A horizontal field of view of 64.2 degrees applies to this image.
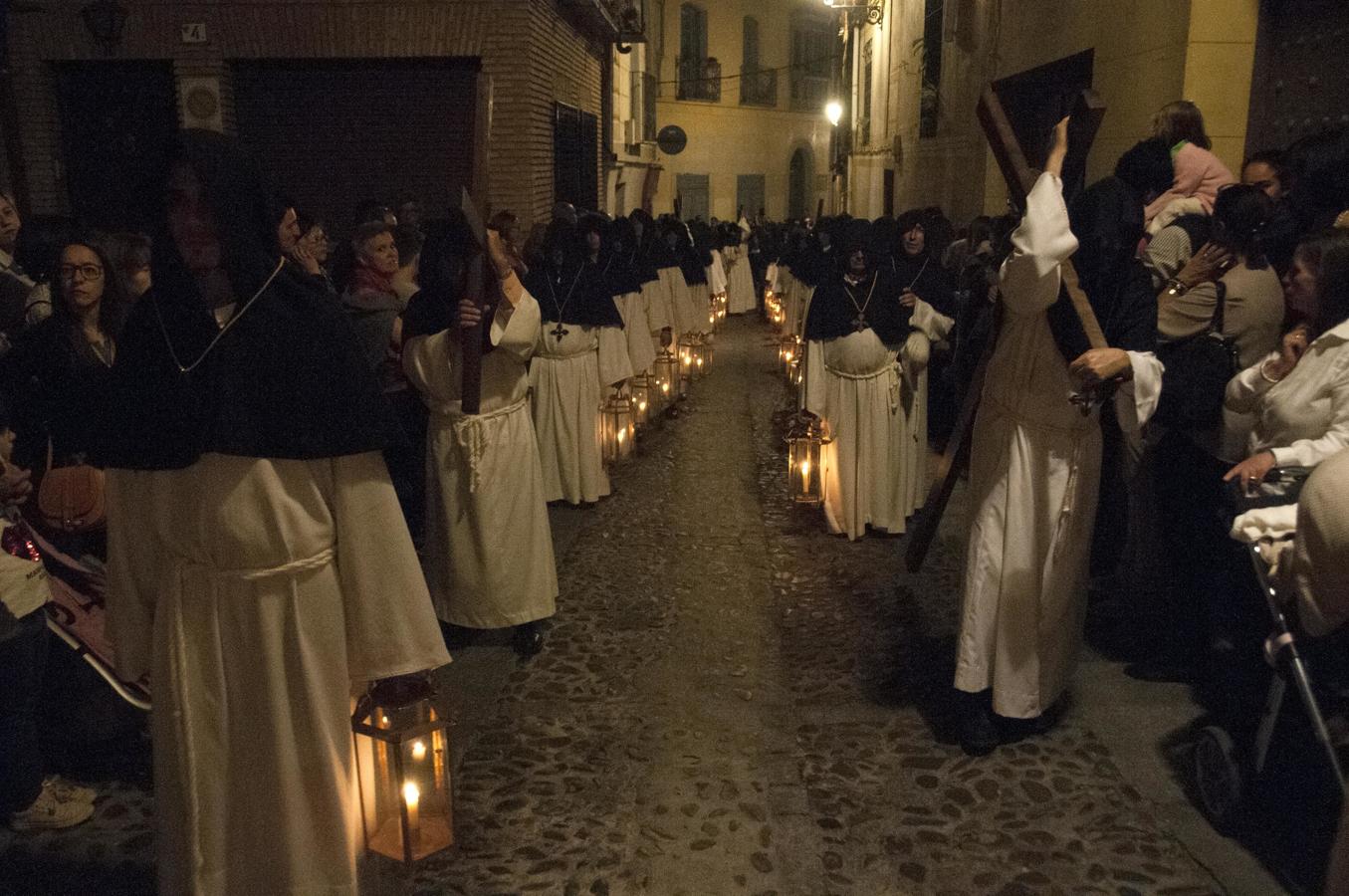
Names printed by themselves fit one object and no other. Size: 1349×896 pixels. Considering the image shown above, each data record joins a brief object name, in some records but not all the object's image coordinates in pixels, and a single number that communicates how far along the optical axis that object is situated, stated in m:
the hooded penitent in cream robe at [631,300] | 9.68
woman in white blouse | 3.77
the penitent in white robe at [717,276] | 18.91
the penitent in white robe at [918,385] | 7.13
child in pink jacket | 5.93
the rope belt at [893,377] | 7.20
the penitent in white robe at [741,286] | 21.64
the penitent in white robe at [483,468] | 4.98
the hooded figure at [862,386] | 7.10
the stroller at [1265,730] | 3.19
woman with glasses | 4.21
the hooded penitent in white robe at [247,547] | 2.74
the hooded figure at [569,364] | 7.70
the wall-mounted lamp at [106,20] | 10.49
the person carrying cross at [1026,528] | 4.21
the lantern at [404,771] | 2.95
